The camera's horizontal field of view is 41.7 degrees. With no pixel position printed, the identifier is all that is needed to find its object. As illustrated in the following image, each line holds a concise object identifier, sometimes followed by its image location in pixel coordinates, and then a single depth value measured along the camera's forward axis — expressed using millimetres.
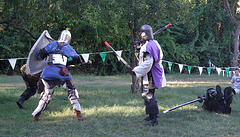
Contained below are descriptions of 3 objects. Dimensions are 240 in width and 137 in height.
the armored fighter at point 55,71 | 6062
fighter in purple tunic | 5980
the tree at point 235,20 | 19352
